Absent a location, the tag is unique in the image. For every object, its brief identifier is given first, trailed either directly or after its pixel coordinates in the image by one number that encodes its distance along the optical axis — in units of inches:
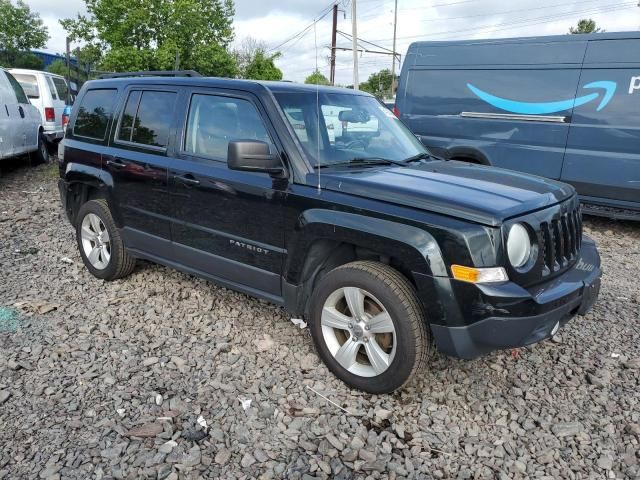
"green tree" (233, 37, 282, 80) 1270.9
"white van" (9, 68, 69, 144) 481.4
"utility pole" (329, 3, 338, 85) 1173.0
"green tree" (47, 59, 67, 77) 1497.3
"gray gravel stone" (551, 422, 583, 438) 111.7
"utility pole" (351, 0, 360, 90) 733.9
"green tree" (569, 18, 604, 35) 1833.4
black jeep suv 107.1
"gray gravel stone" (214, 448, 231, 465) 101.9
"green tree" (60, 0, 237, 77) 1235.2
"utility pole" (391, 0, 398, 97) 1421.5
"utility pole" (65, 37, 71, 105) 582.7
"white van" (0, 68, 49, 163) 340.6
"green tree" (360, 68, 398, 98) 2610.7
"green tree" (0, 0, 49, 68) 1713.8
